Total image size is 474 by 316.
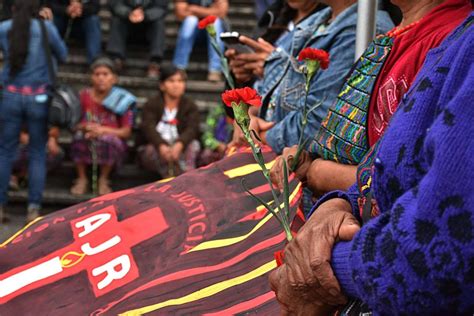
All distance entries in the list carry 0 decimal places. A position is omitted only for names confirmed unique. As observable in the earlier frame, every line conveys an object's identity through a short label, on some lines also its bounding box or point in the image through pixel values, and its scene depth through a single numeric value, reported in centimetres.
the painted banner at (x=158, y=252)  258
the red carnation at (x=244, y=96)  200
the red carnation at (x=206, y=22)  372
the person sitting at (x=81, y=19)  937
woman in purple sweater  134
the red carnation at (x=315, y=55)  255
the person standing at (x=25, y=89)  763
